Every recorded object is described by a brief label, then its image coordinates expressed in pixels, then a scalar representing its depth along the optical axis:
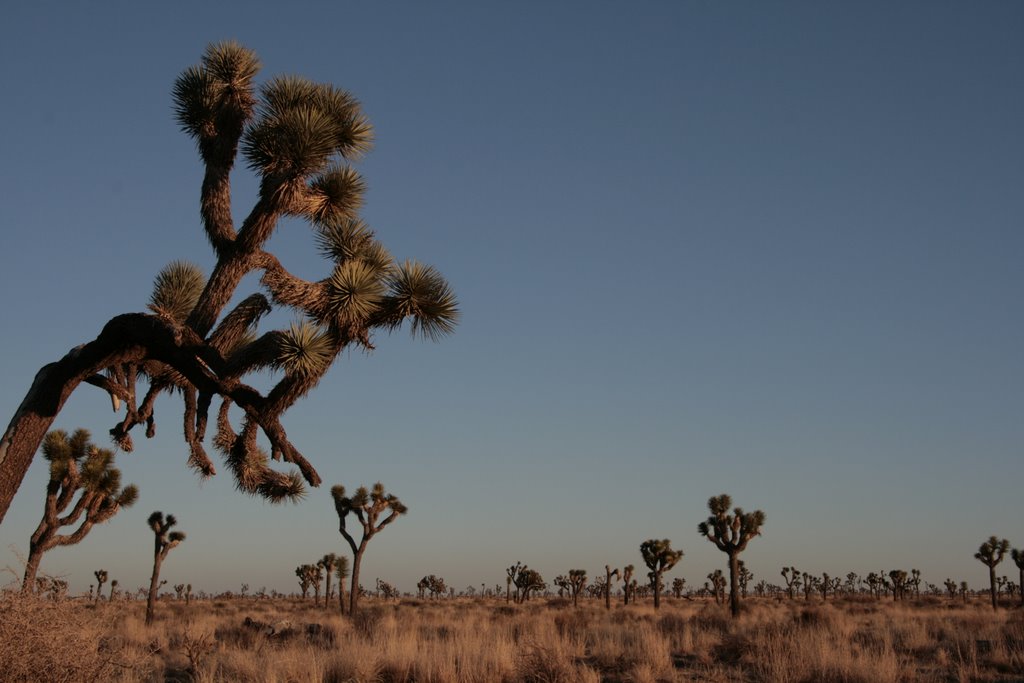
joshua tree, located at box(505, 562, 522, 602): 56.69
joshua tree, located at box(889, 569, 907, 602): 60.38
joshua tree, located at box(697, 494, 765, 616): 33.16
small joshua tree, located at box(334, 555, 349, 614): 44.78
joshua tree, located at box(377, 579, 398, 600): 68.25
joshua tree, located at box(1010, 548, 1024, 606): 45.78
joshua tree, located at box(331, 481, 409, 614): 32.81
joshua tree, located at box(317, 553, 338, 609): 52.83
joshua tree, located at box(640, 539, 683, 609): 46.94
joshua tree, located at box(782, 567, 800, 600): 70.88
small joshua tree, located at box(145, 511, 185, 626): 32.28
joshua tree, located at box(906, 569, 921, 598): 68.68
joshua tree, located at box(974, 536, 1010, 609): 47.47
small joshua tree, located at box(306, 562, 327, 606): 59.62
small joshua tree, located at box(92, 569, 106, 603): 51.66
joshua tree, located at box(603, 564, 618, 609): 51.78
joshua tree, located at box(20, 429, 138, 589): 20.75
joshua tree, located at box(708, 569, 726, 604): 61.06
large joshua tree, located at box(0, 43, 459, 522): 9.45
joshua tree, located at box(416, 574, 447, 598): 67.69
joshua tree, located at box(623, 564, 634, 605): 54.32
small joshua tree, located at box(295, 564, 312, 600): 60.28
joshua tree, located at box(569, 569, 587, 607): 56.66
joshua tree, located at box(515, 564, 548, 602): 55.25
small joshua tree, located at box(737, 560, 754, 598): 67.64
